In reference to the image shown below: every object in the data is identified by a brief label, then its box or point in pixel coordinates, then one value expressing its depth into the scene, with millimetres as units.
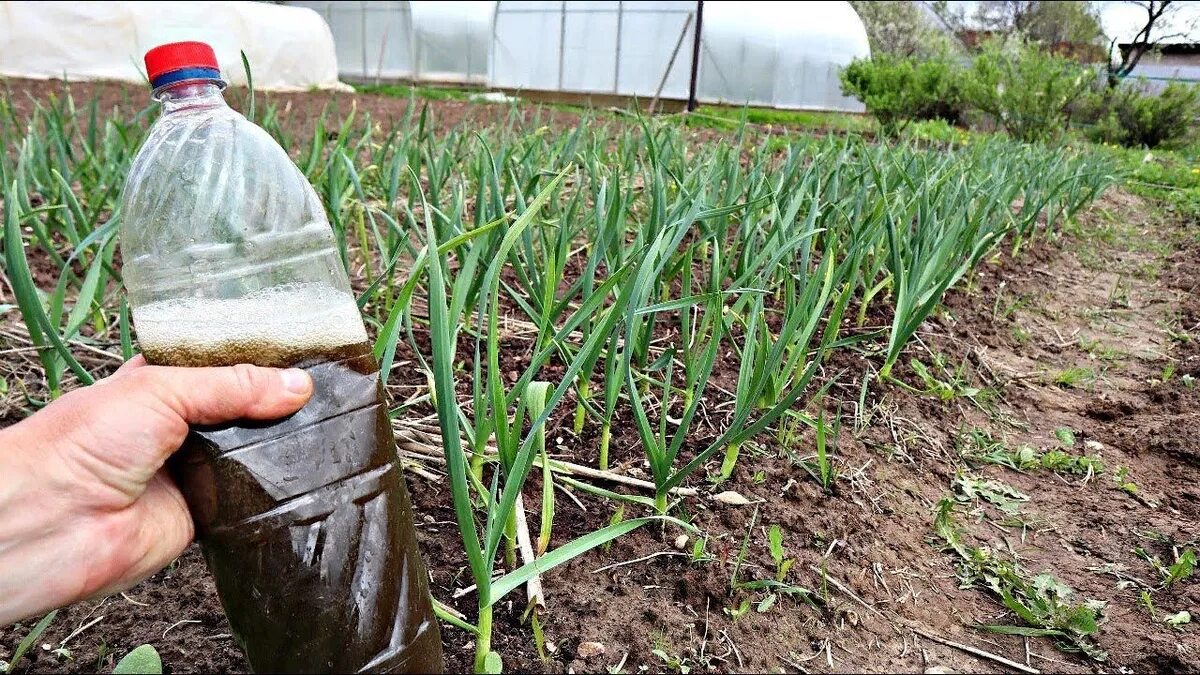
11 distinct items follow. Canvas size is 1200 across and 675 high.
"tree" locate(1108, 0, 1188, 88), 19719
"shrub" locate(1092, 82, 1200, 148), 10945
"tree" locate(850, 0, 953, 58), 22297
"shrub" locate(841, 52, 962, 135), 9539
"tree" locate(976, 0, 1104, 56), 25047
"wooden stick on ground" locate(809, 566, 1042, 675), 1042
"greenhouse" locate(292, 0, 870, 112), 13515
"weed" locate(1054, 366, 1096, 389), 2152
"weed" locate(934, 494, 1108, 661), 1102
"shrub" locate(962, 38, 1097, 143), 8555
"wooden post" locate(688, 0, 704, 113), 10762
